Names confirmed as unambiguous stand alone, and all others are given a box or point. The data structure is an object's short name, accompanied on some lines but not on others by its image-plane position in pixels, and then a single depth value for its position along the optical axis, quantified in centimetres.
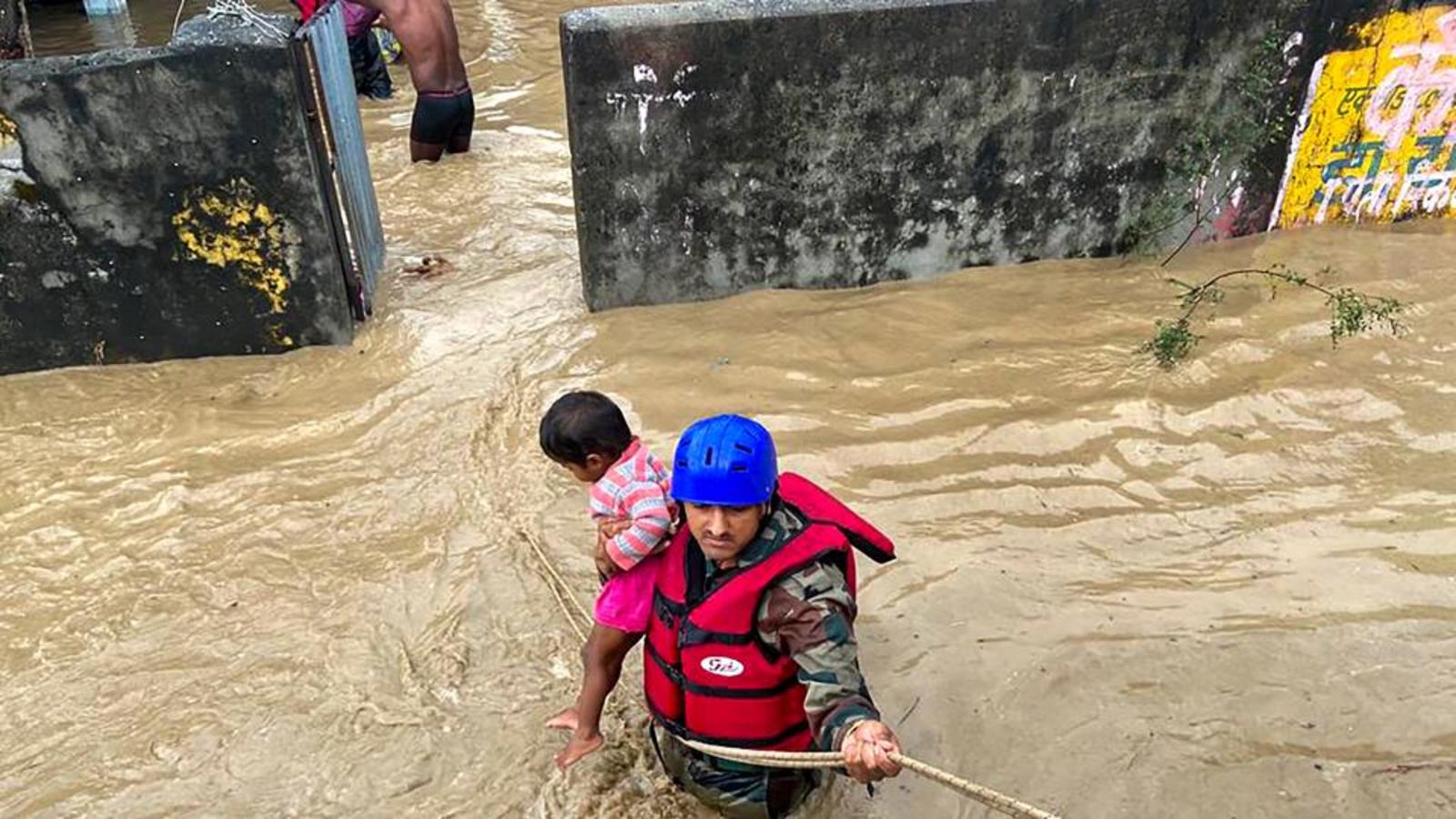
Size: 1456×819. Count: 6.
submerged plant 435
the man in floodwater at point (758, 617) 212
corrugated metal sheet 463
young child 249
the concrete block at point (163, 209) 416
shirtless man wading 679
